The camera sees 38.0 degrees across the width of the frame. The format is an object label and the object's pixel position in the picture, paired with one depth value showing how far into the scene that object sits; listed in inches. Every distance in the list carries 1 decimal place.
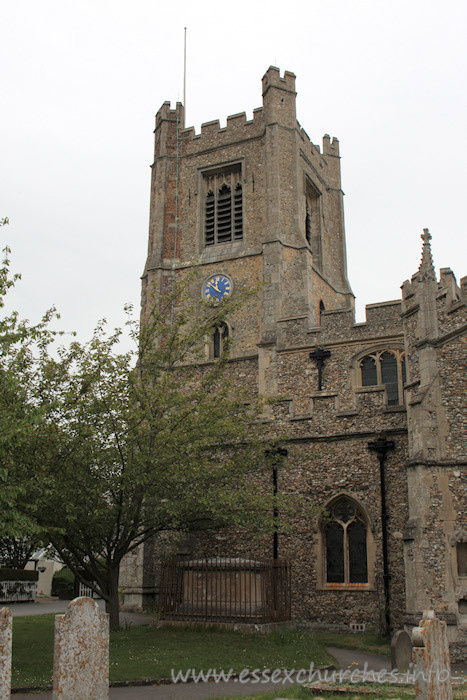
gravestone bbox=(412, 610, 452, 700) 269.3
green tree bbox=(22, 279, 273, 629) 502.9
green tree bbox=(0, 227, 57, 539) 371.6
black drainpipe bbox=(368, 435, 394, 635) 604.4
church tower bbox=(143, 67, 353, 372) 1044.5
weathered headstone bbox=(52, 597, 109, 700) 268.5
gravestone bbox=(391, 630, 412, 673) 405.4
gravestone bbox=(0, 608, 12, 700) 258.7
